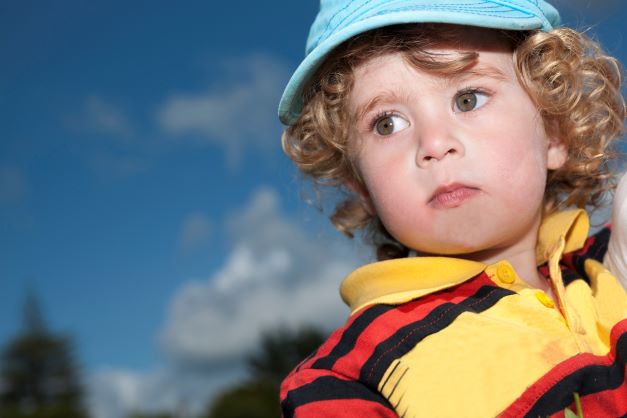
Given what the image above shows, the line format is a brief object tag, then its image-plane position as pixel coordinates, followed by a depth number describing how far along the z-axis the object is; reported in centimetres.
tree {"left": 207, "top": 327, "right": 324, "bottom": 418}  2045
